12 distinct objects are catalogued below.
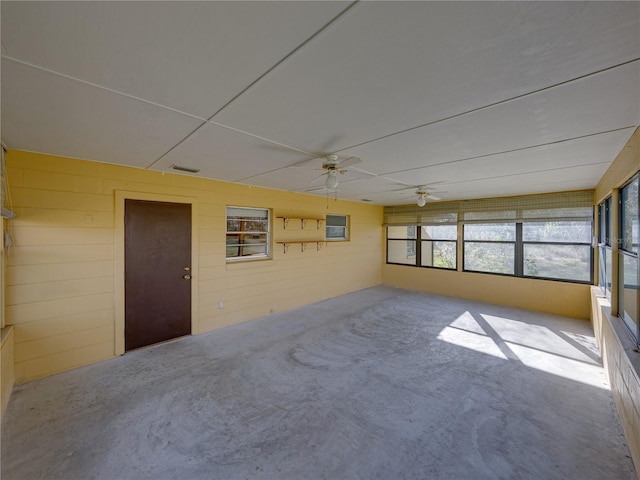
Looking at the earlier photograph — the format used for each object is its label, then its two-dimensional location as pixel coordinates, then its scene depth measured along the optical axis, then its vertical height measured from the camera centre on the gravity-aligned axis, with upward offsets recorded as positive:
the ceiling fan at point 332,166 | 2.67 +0.77
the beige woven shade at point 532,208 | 4.78 +0.65
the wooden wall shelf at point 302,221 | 5.14 +0.42
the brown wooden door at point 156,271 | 3.40 -0.42
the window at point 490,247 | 5.68 -0.16
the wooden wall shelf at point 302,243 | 5.17 -0.05
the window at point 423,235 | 6.48 +0.16
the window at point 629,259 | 2.28 -0.18
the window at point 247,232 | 4.54 +0.15
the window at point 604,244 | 3.60 -0.05
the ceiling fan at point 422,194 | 4.53 +0.83
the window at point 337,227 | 6.37 +0.33
